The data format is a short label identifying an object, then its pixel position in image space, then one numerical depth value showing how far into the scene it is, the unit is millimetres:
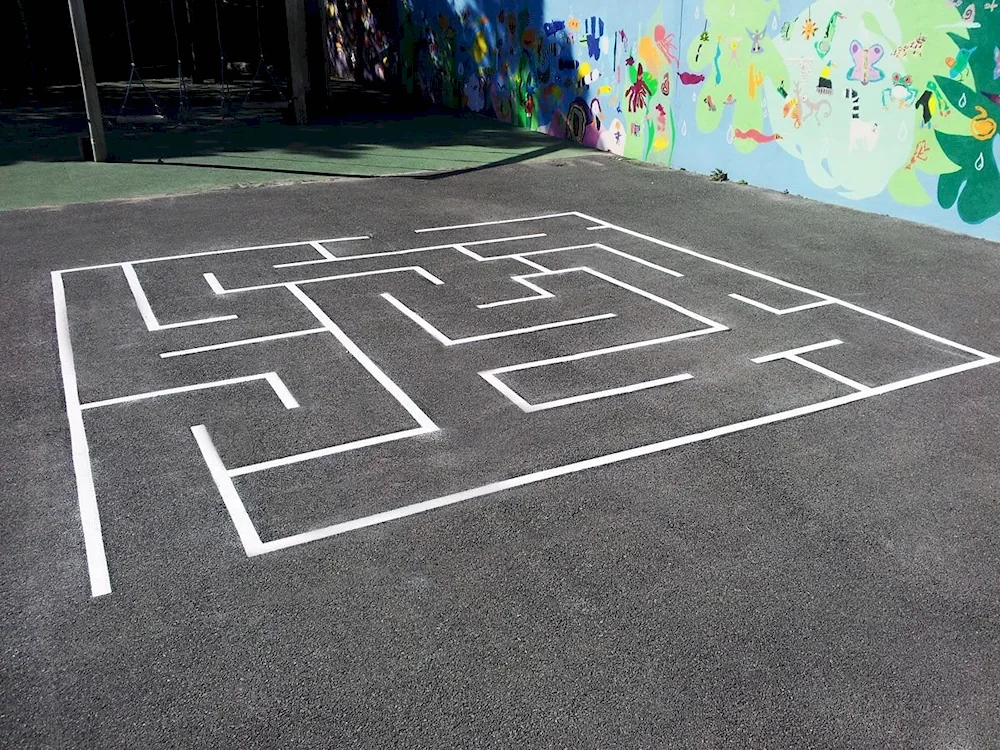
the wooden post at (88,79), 12289
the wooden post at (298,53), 15742
